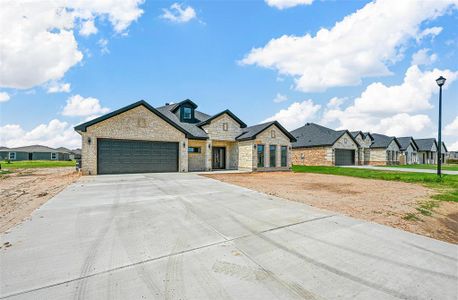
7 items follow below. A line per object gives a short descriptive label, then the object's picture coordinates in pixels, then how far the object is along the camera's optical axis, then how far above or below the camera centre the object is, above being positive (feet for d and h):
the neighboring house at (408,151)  126.93 +0.49
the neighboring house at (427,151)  142.97 +0.50
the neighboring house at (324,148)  96.27 +1.96
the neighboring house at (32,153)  159.13 -0.84
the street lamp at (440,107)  45.24 +10.02
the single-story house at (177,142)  50.14 +2.83
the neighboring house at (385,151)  116.54 +0.43
